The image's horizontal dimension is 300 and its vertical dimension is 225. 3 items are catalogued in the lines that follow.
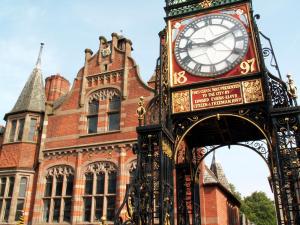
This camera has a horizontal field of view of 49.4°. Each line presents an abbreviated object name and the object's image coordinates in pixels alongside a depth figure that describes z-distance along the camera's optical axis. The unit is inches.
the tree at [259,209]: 2010.2
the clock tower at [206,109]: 223.8
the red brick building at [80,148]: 629.6
